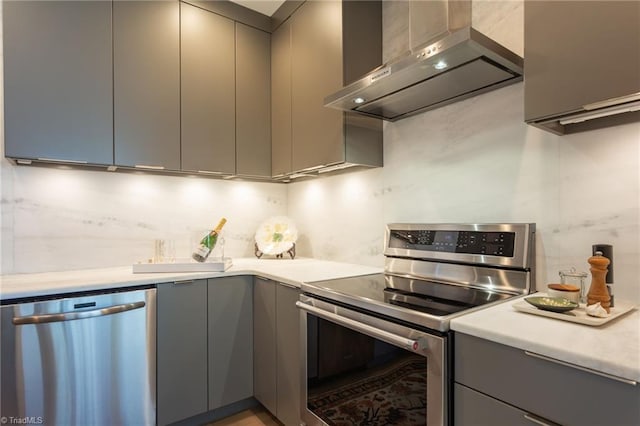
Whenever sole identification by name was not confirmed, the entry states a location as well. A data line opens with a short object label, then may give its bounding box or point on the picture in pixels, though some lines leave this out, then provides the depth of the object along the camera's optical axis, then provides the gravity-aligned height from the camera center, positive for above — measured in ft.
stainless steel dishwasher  4.72 -2.23
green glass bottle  6.73 -0.69
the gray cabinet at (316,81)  6.16 +2.57
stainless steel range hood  3.88 +1.83
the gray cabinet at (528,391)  2.33 -1.40
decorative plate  8.32 -0.60
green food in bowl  3.25 -0.92
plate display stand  8.28 -1.04
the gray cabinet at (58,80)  5.50 +2.26
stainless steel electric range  3.43 -1.26
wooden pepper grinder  3.45 -0.75
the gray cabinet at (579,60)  3.05 +1.49
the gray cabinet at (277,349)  5.45 -2.41
